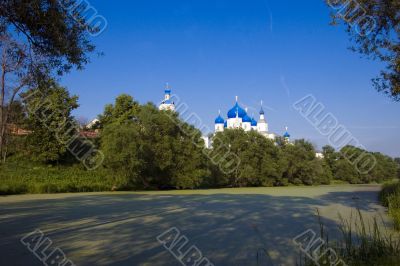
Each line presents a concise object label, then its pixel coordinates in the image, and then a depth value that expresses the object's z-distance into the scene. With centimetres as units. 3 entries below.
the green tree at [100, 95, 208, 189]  1967
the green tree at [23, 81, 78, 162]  2116
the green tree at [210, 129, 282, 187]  2731
